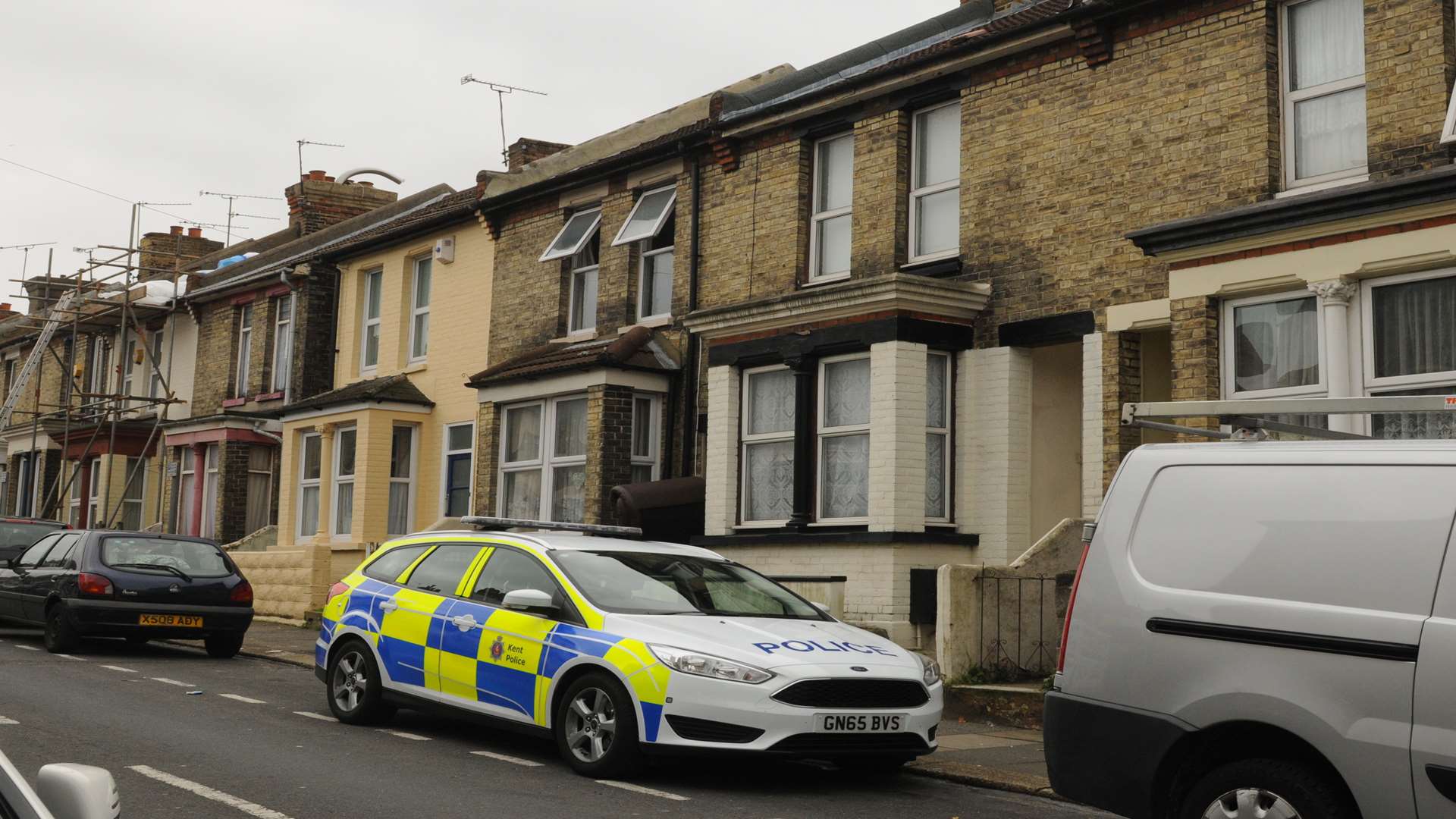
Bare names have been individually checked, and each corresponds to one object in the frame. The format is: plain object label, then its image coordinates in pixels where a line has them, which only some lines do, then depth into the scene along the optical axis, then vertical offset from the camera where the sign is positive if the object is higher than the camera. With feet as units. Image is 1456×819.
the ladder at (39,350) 114.93 +15.07
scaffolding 102.99 +12.94
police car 27.48 -1.90
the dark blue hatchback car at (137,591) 50.72 -1.62
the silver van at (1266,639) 17.48 -0.76
